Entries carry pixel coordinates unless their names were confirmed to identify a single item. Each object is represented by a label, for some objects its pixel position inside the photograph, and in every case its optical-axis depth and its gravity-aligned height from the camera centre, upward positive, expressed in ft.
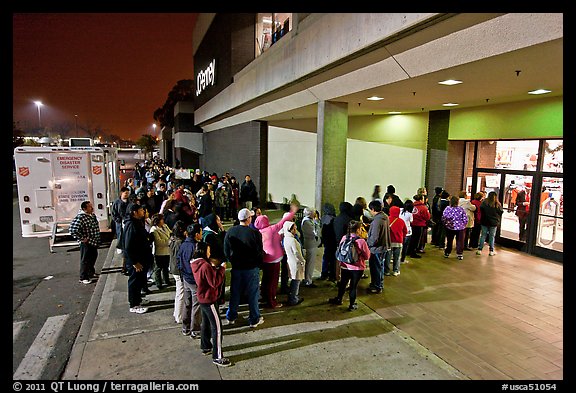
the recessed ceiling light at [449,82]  23.08 +5.75
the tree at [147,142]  342.23 +23.71
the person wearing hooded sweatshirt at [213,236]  15.61 -3.63
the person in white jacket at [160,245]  22.38 -5.11
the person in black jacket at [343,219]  22.67 -3.34
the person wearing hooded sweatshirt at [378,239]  22.58 -4.51
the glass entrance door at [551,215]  29.84 -3.83
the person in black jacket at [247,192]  49.19 -3.59
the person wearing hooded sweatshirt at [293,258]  20.56 -5.30
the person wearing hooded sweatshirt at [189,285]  16.02 -5.52
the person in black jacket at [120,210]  28.04 -3.63
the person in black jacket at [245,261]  17.87 -4.79
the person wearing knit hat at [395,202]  29.81 -2.81
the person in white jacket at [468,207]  31.30 -3.34
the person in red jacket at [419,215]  29.81 -3.91
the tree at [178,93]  189.98 +39.01
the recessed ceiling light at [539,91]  26.19 +5.89
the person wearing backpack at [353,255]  19.39 -4.78
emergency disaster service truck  33.60 -2.16
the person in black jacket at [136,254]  19.89 -5.03
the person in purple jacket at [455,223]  29.86 -4.58
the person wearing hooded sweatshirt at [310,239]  22.98 -4.66
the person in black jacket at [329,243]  24.91 -5.38
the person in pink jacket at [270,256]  20.16 -5.08
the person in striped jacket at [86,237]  24.72 -5.08
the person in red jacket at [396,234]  25.52 -4.73
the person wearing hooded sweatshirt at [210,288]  14.76 -5.09
